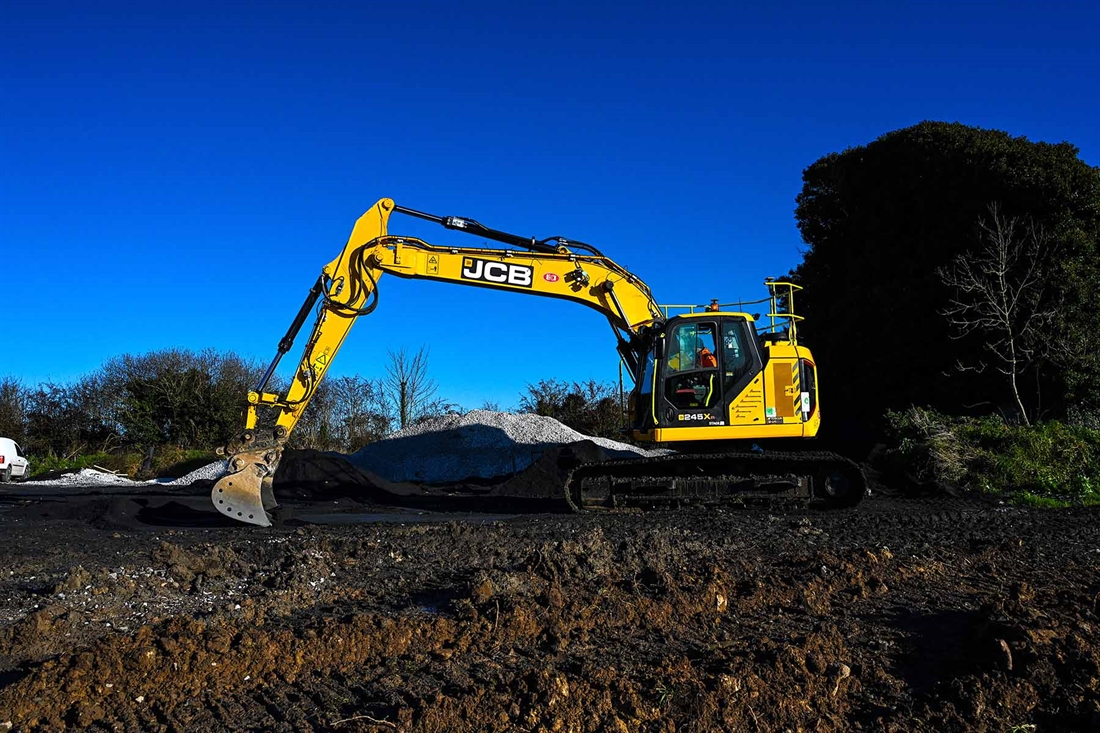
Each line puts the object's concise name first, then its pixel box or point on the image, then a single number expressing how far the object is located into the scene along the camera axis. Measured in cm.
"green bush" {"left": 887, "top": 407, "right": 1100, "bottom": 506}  1365
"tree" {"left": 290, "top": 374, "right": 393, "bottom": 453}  2817
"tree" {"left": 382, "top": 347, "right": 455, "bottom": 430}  2838
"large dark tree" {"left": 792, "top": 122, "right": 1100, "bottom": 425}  1803
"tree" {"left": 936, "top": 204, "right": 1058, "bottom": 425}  1773
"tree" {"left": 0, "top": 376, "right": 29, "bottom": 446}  3027
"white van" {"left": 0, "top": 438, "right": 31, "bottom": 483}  2358
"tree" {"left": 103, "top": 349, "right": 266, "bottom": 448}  2788
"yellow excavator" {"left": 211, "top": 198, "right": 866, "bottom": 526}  1127
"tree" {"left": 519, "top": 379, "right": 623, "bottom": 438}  2609
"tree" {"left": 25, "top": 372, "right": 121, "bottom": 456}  2959
